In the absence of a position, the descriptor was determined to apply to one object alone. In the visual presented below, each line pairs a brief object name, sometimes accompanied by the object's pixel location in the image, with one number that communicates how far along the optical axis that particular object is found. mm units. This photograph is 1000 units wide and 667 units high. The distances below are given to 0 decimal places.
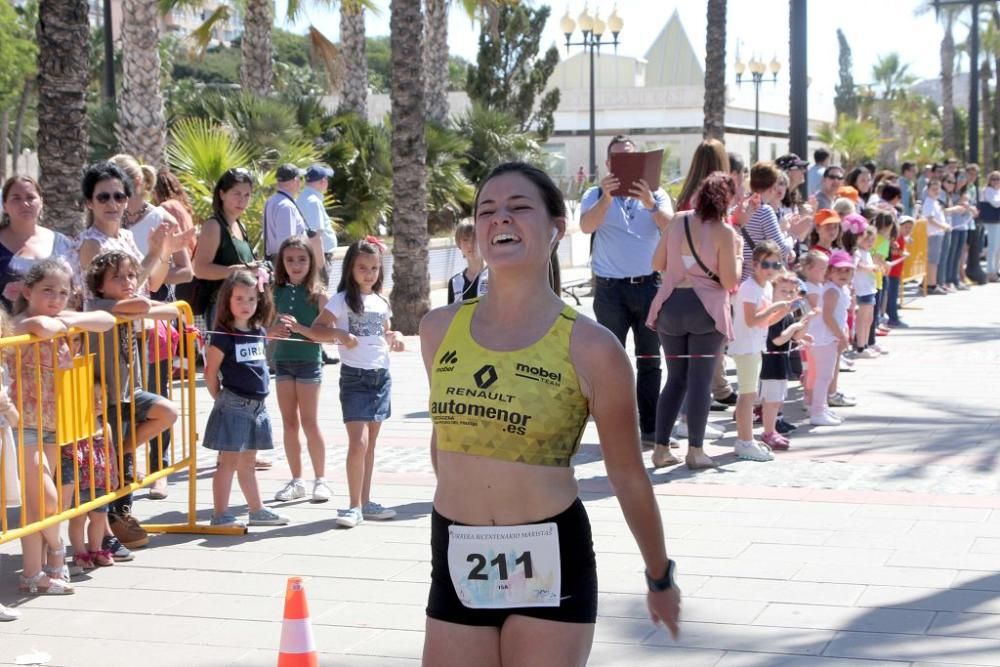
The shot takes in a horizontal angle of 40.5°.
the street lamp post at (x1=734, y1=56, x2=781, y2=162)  47594
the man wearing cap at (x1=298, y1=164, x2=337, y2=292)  12555
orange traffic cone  3900
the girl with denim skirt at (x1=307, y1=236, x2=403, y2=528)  7270
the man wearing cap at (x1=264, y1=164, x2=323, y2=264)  11414
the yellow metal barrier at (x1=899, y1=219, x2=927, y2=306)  20672
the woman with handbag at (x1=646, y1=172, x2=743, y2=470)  8430
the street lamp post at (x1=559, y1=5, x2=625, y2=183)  34188
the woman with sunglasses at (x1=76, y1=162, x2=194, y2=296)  7230
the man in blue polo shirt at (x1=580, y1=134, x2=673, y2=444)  9227
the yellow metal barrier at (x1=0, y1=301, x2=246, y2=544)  5945
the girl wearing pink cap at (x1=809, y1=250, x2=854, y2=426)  10281
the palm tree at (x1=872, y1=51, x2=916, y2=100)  91250
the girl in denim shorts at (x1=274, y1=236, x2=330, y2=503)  7766
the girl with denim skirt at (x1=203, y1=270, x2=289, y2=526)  7152
